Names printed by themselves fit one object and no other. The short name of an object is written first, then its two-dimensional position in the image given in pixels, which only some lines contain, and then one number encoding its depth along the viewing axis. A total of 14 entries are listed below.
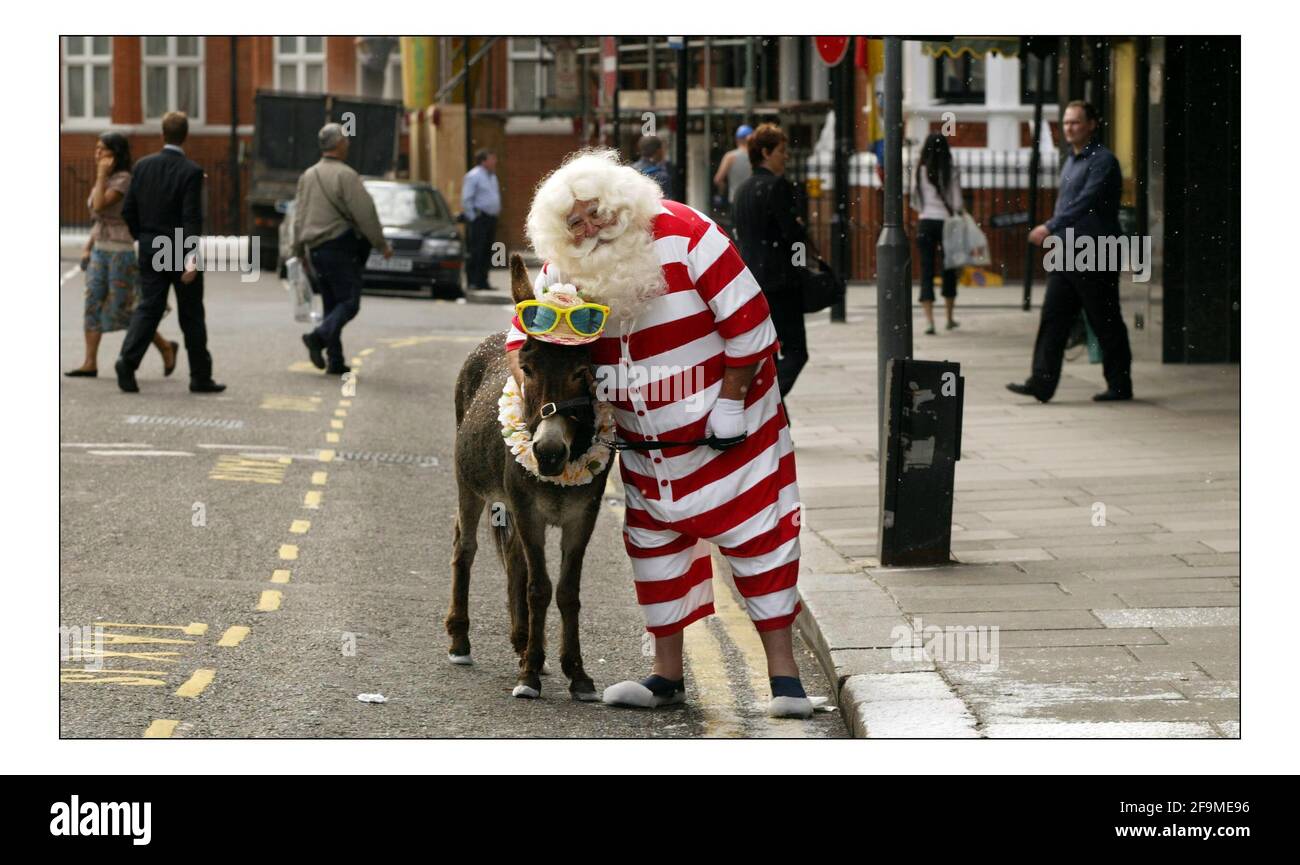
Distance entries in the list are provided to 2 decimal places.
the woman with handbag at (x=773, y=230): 11.45
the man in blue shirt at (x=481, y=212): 26.36
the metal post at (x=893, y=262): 8.53
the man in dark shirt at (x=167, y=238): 13.66
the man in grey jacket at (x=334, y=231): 14.94
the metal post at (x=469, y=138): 32.72
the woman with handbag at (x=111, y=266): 14.55
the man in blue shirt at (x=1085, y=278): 12.83
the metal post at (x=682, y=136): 20.93
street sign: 16.81
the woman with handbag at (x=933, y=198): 18.30
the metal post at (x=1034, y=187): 20.92
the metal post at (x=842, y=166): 20.47
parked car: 25.38
